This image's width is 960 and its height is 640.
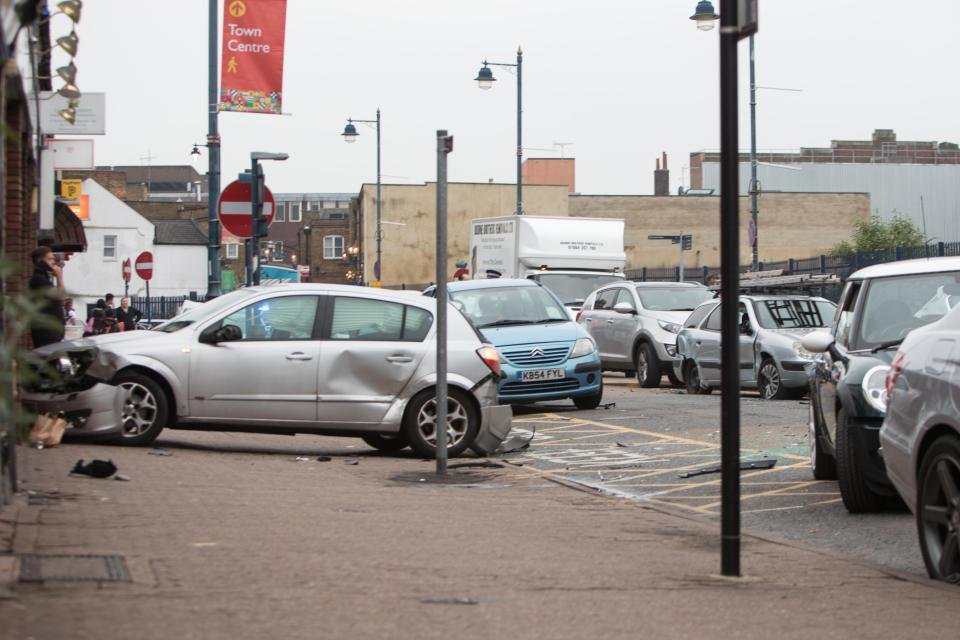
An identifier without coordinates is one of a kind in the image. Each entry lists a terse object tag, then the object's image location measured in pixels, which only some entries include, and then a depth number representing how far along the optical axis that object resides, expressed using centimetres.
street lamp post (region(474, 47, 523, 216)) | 4206
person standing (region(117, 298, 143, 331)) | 3672
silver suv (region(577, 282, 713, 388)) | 2505
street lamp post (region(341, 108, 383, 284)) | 5819
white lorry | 3114
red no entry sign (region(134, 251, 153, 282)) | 4022
